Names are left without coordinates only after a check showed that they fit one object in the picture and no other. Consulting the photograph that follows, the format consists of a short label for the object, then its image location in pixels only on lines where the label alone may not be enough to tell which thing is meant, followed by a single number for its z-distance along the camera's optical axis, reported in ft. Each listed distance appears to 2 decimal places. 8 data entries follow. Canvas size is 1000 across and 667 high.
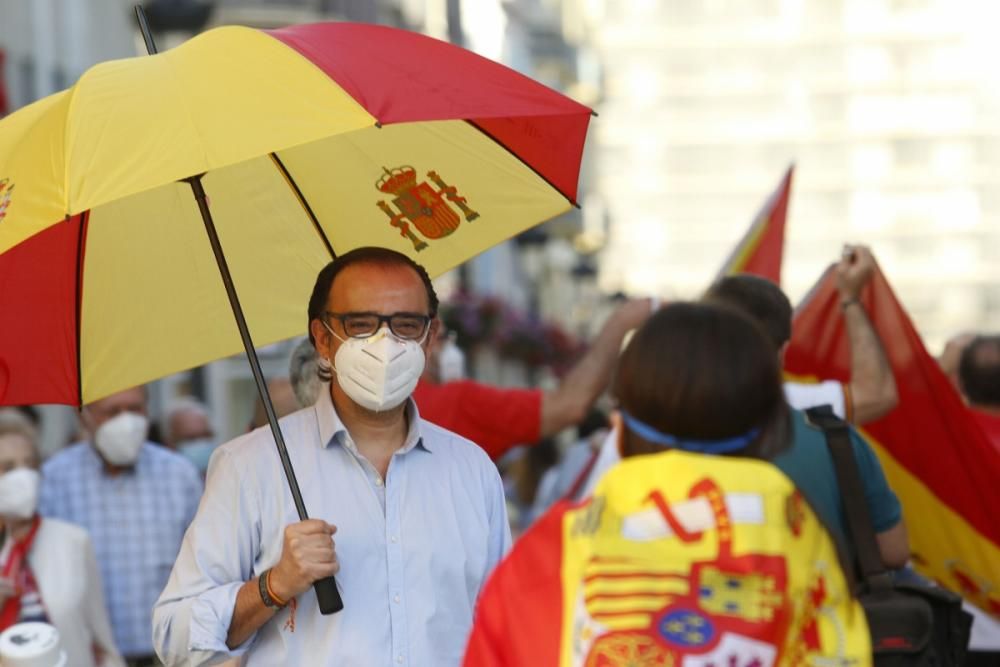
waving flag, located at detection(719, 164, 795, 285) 48.33
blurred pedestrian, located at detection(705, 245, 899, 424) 33.31
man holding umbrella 27.58
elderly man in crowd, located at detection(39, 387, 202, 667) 56.20
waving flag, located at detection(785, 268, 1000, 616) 41.96
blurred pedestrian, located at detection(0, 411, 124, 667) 45.74
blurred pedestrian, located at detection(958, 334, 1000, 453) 46.23
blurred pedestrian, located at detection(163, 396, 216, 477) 79.31
